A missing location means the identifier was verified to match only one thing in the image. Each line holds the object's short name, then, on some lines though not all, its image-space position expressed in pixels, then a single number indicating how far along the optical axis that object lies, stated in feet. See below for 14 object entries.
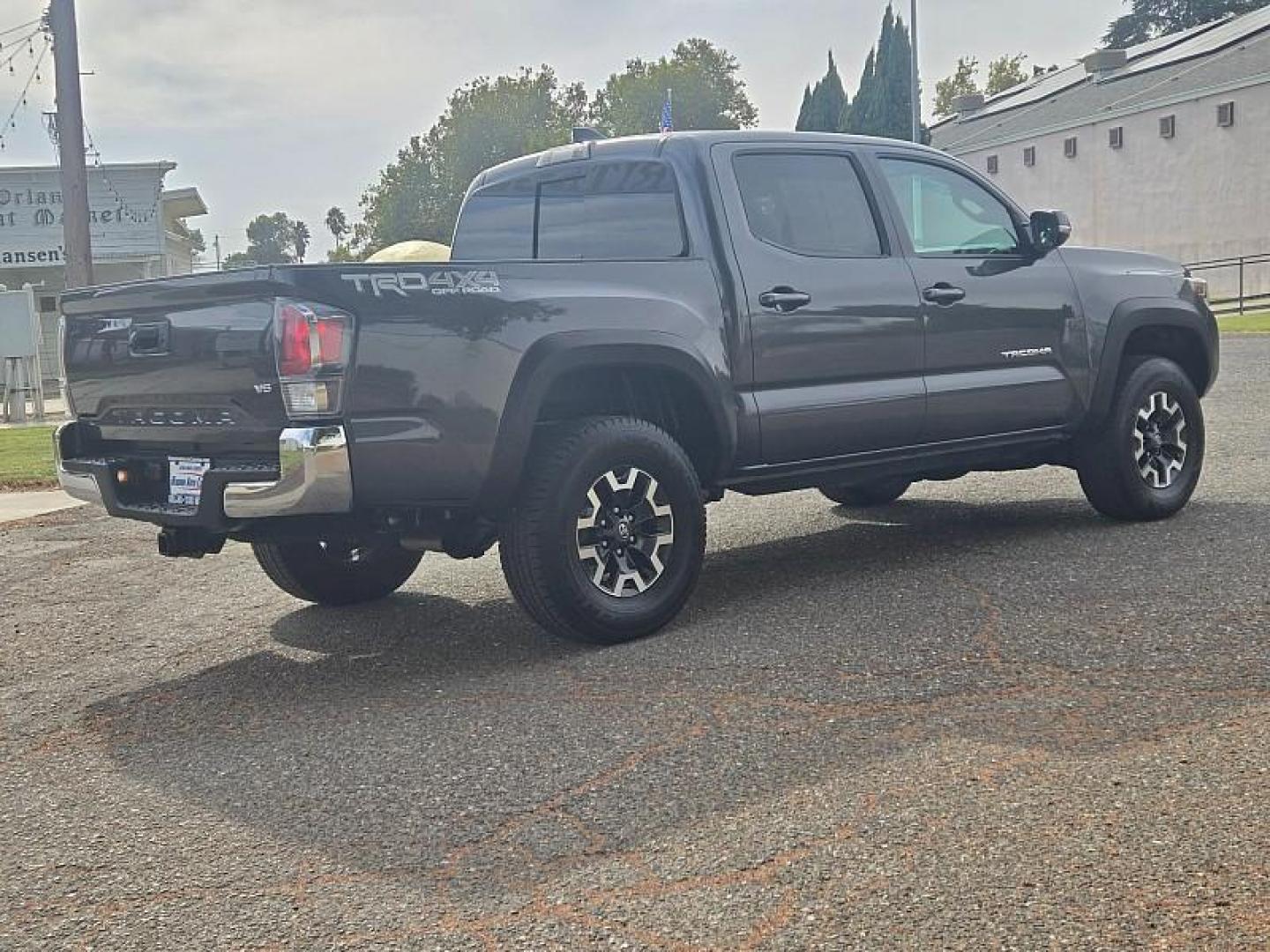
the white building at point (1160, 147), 129.90
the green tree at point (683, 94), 305.12
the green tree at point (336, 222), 529.86
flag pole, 119.14
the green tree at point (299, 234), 584.89
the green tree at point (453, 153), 293.43
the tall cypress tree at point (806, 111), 269.64
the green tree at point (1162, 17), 228.84
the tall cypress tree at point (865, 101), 233.55
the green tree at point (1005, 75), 269.44
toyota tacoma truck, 17.01
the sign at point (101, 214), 113.91
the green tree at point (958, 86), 273.75
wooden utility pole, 52.65
